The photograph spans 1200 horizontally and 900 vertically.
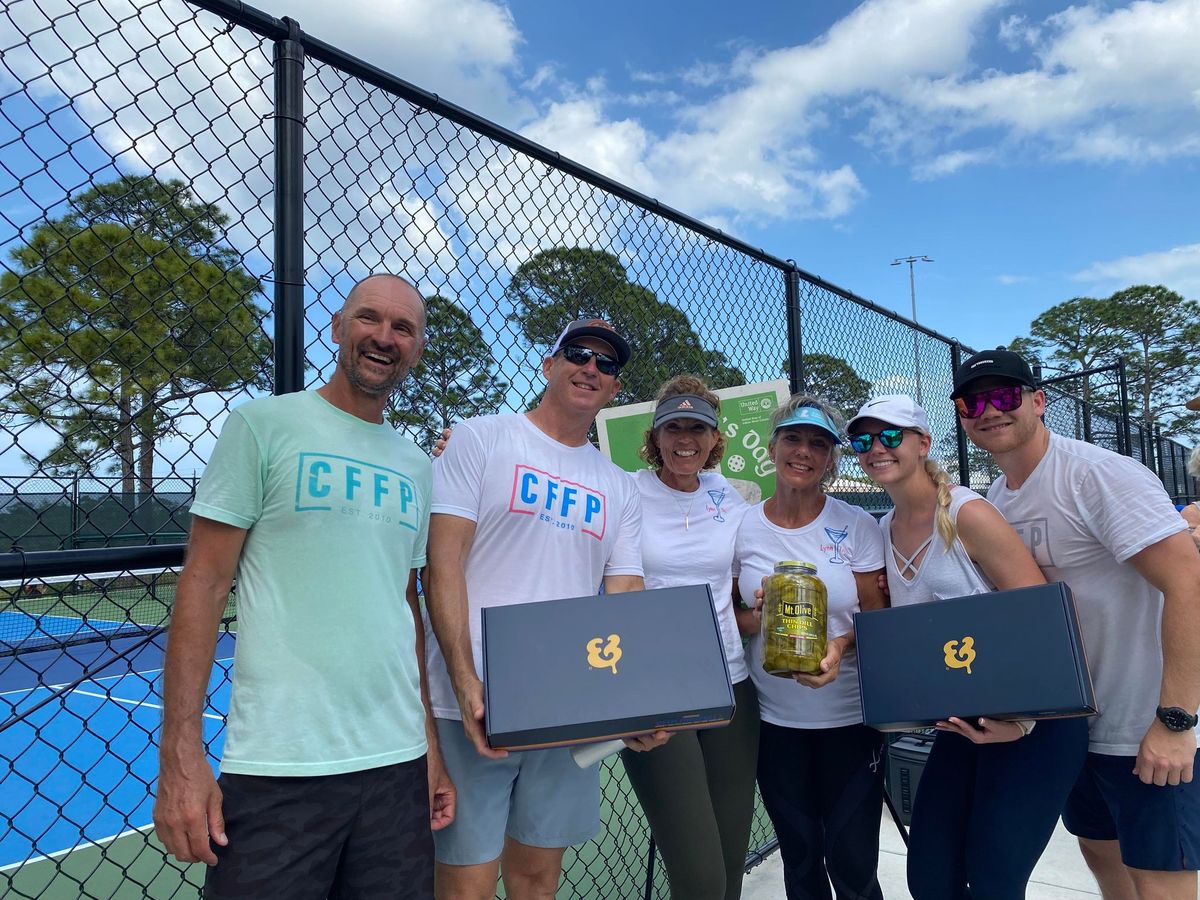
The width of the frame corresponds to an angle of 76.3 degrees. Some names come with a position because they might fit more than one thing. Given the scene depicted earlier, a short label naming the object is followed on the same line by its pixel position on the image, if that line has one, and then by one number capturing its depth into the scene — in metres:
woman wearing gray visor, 2.31
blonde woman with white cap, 2.12
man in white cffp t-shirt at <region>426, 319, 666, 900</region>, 1.98
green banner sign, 3.52
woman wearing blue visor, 2.44
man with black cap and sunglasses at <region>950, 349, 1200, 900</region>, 2.03
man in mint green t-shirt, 1.50
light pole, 5.92
